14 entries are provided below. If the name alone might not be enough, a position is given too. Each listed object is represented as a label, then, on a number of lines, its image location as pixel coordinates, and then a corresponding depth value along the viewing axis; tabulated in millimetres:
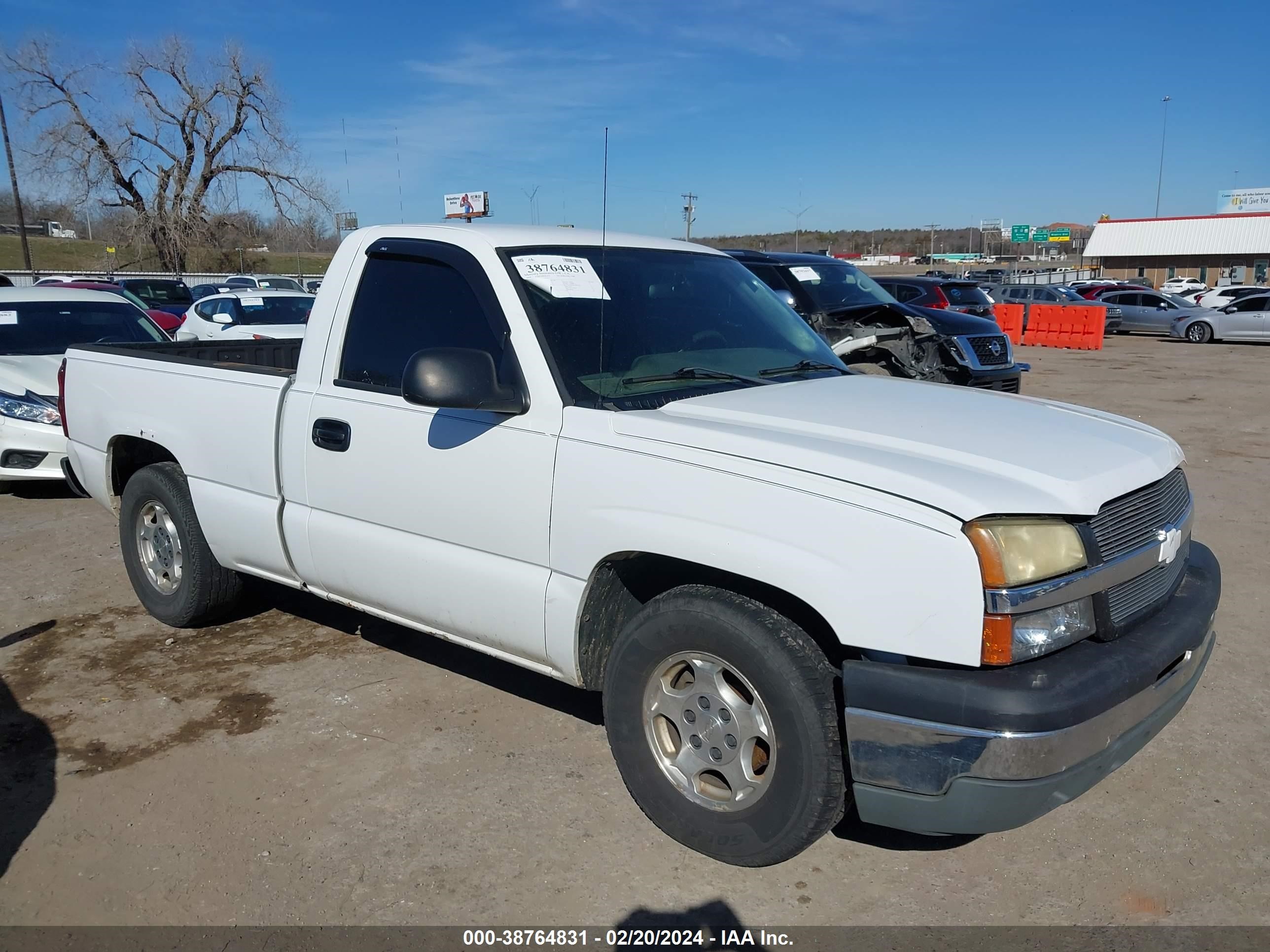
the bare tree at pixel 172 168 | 44812
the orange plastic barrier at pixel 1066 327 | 25203
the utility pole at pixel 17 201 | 33125
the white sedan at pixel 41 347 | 7797
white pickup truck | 2566
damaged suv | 9711
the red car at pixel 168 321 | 16359
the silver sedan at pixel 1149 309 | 29281
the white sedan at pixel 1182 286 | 49844
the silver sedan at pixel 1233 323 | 26594
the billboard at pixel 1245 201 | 75562
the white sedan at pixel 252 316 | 11945
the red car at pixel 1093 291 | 34594
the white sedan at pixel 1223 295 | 33906
